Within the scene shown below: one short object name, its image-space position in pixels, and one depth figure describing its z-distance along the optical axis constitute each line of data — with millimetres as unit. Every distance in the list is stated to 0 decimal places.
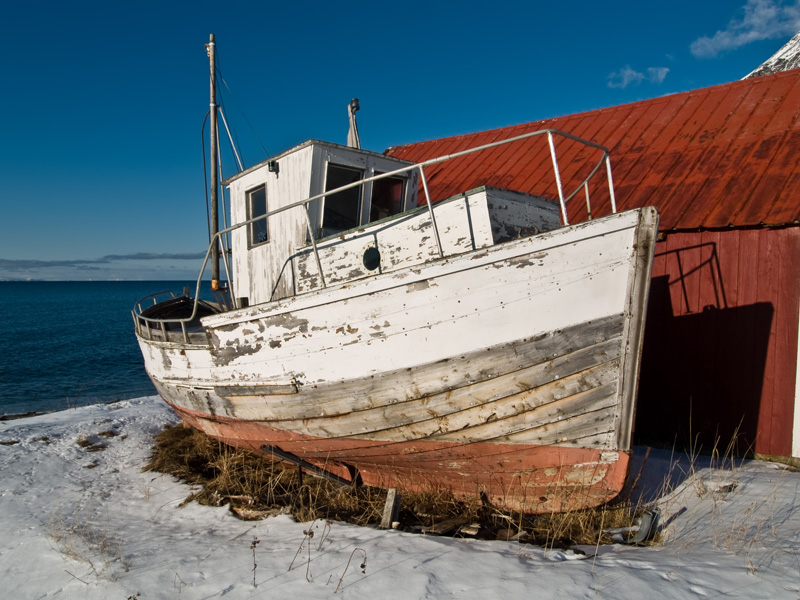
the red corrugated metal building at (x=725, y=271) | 6445
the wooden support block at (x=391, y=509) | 4668
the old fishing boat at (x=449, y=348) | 4160
